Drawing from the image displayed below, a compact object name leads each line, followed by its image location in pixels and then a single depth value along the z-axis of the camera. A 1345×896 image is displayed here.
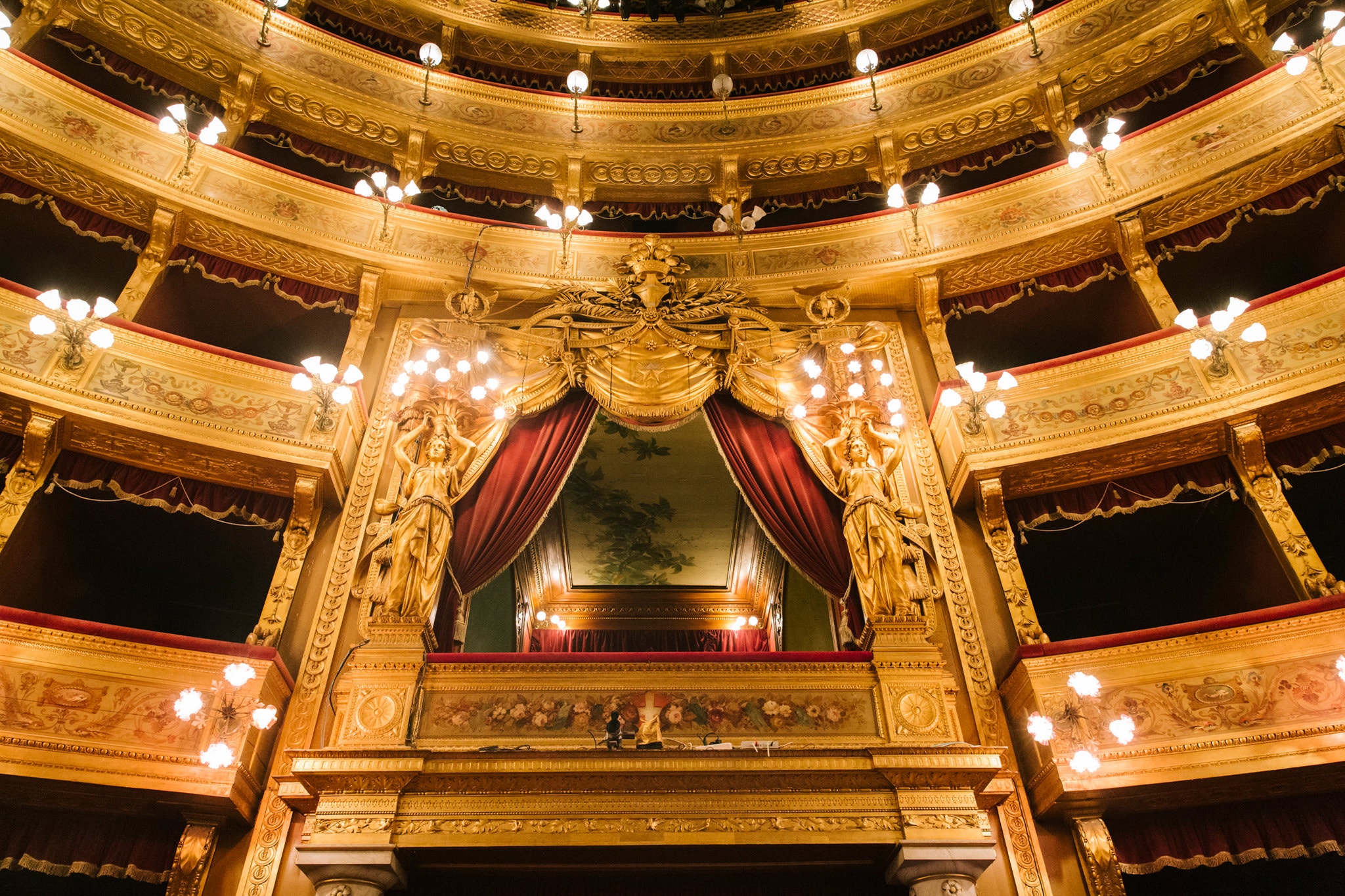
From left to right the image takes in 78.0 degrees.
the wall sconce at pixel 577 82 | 9.07
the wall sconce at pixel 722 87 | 9.84
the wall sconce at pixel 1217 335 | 5.61
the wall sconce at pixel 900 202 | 8.04
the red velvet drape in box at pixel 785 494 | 6.54
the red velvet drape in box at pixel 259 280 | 7.59
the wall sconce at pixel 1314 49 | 6.37
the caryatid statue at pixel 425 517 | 5.82
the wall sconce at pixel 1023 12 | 8.77
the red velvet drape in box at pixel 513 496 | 6.39
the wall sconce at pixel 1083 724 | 4.83
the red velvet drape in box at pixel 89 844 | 4.73
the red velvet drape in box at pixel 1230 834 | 4.78
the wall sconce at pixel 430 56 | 9.09
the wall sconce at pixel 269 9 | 8.67
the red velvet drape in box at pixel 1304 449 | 6.02
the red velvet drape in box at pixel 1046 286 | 7.76
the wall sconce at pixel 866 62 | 8.85
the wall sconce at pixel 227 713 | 4.76
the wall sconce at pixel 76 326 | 5.43
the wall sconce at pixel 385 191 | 7.74
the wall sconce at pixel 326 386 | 6.07
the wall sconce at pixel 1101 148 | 7.36
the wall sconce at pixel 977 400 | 6.05
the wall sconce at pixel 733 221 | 8.70
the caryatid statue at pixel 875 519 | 5.93
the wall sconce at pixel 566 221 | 7.83
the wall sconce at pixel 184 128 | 7.14
